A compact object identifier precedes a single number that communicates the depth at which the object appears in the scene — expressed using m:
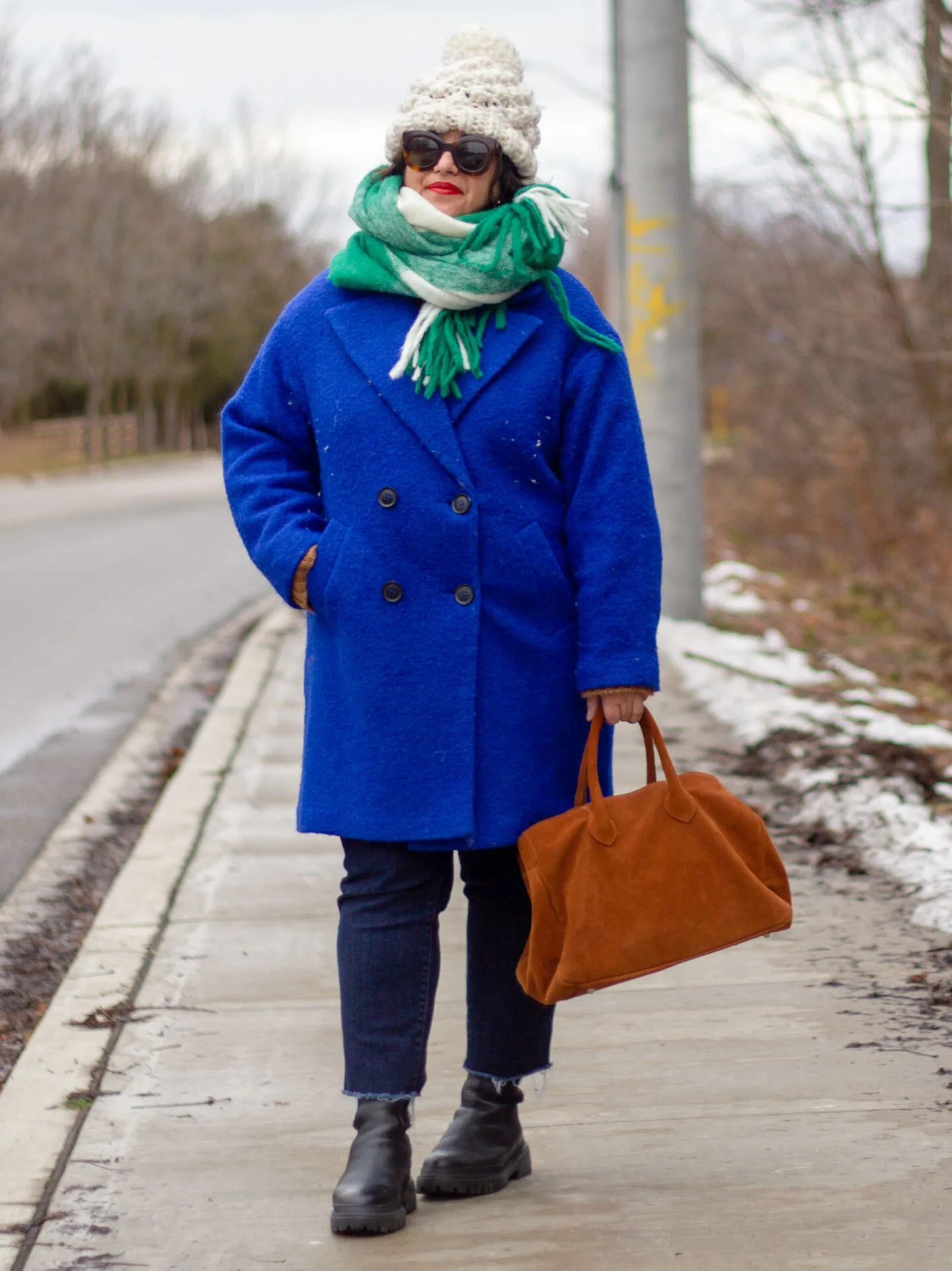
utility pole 19.07
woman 5.54
